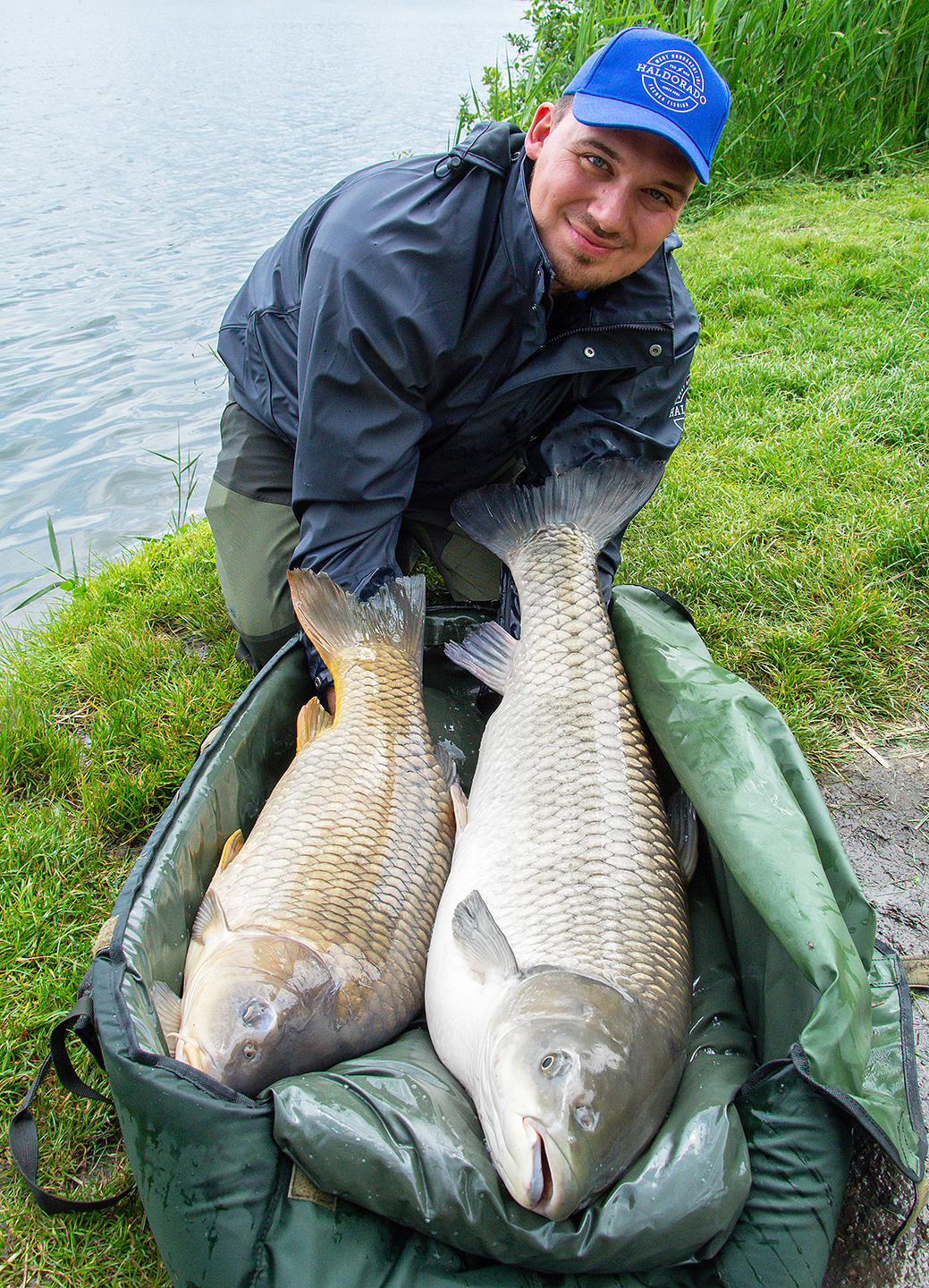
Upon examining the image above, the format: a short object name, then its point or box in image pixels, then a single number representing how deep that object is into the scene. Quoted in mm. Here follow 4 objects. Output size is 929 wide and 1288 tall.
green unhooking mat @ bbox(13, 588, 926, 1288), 1189
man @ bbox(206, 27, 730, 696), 1926
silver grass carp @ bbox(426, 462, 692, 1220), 1239
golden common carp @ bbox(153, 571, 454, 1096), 1392
